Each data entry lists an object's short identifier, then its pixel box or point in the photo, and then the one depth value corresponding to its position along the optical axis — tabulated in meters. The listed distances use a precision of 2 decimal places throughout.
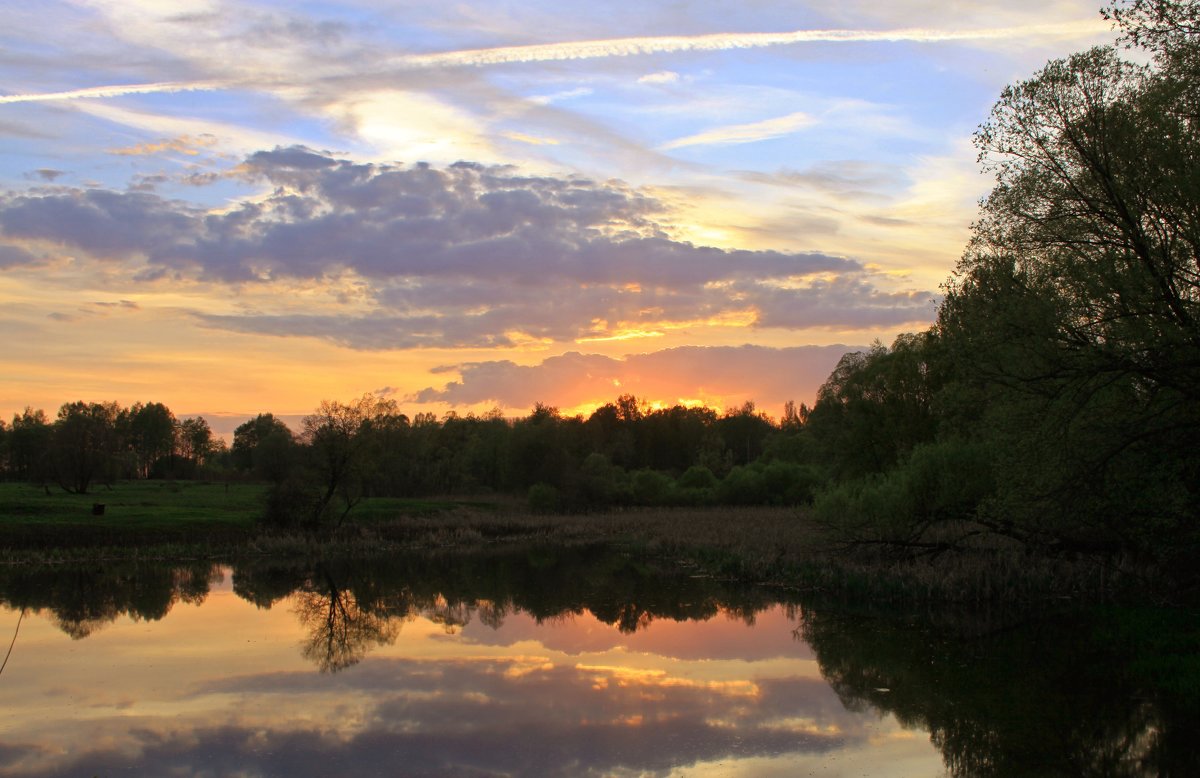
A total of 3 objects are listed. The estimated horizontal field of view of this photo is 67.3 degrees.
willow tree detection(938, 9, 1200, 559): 15.93
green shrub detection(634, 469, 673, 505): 69.44
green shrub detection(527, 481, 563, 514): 63.22
